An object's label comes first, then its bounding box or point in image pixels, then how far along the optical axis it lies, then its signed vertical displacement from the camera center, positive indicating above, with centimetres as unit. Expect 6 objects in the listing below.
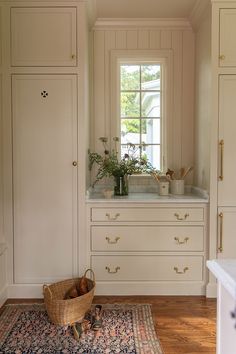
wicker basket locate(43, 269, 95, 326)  225 -102
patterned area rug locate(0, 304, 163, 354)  201 -115
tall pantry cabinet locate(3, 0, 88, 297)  272 +21
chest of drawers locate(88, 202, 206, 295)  280 -68
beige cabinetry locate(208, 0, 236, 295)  268 +22
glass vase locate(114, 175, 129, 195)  308 -23
